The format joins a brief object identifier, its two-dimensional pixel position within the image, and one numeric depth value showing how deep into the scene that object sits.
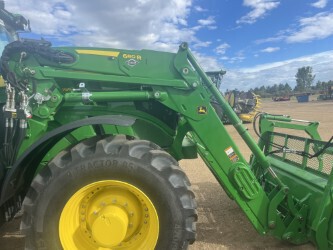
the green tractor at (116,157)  2.75
